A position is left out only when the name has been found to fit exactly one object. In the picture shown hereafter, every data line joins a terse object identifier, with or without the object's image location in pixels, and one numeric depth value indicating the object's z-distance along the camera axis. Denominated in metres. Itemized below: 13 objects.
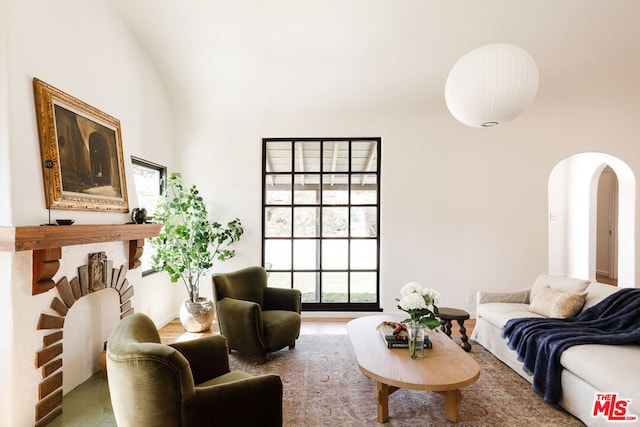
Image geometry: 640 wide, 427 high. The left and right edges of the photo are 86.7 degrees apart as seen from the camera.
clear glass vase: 2.41
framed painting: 2.33
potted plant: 3.99
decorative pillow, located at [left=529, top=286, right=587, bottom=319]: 3.05
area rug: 2.30
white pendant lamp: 1.92
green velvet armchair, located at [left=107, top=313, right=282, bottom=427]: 1.47
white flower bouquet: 2.39
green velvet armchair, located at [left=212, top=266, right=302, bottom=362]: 3.13
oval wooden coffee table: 2.07
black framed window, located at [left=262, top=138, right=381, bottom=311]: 4.82
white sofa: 2.03
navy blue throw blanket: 2.46
